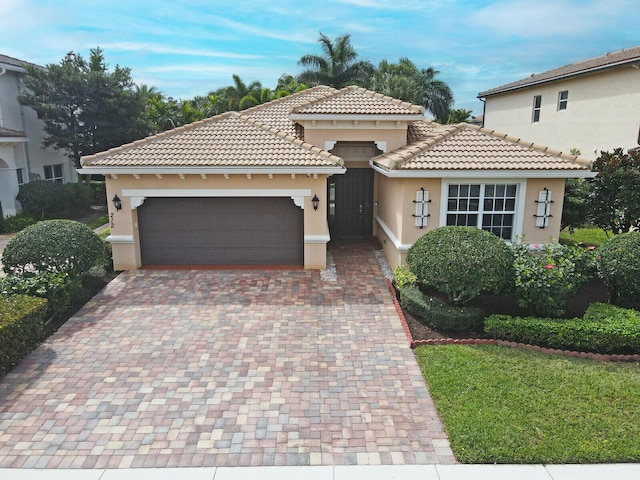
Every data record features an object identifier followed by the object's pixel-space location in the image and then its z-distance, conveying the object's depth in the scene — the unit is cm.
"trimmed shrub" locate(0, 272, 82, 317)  970
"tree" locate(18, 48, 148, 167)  2264
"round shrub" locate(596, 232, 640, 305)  963
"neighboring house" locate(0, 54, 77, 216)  2064
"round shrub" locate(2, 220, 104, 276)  1063
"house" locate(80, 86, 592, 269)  1228
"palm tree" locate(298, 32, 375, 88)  3797
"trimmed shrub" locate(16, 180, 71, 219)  2070
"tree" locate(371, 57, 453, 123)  3266
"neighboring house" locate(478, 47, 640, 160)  1861
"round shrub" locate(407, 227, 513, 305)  928
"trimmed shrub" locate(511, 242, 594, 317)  943
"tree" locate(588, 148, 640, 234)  1306
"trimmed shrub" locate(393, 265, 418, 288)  1118
